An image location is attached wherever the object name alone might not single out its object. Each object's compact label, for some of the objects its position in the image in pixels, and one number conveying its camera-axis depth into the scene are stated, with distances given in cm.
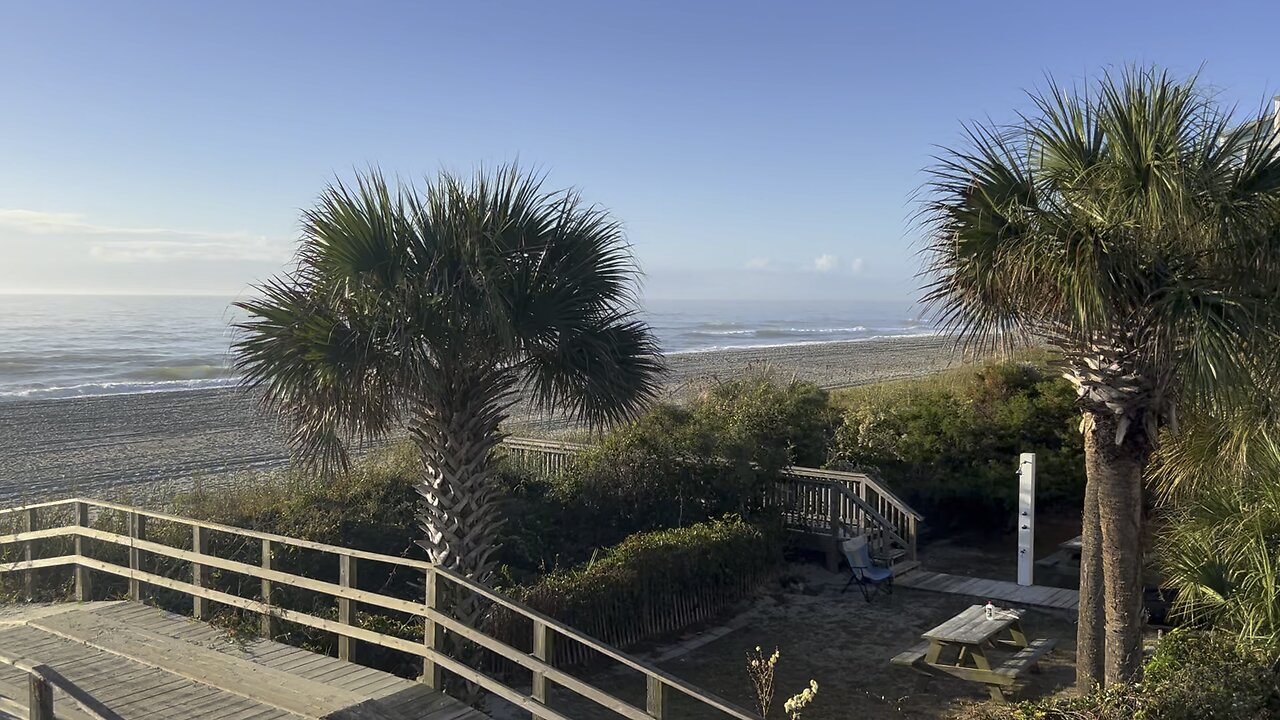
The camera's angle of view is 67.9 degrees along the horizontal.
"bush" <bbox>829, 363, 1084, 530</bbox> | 1478
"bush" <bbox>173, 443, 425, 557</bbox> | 1106
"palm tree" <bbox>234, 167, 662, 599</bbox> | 741
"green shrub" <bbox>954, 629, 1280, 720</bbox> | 604
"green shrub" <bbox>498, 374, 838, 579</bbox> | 1256
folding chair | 1176
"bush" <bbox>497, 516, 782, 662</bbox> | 945
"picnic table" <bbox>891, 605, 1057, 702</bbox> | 842
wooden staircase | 1310
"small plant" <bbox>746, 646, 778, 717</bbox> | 652
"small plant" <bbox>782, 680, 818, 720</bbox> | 561
